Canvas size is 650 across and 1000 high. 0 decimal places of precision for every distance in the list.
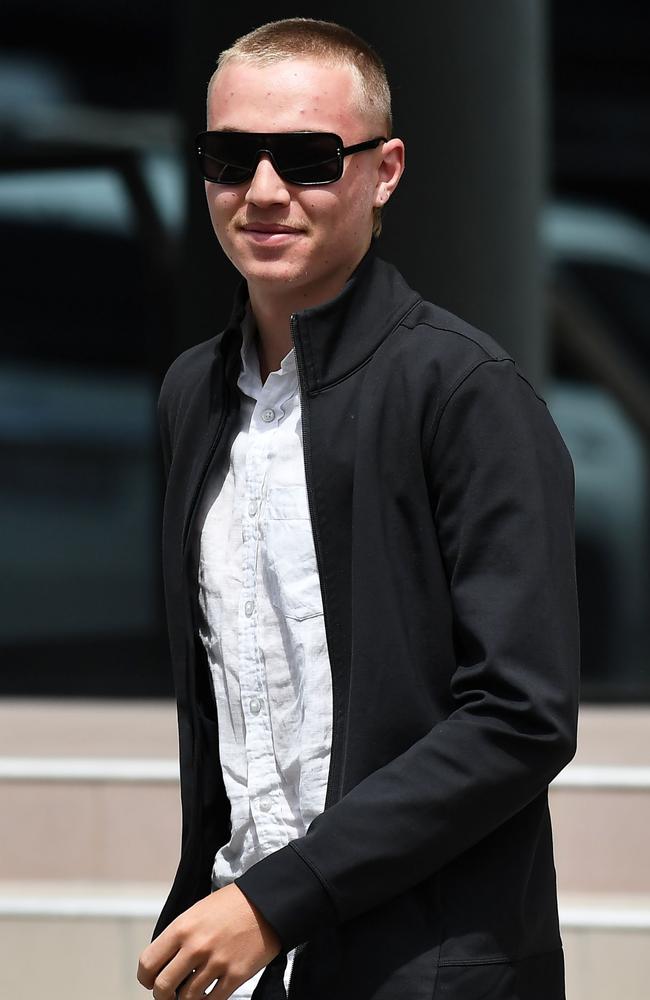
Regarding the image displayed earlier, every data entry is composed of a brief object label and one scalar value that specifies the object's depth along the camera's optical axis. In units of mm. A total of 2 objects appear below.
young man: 6769
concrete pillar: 12849
